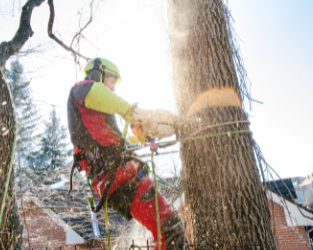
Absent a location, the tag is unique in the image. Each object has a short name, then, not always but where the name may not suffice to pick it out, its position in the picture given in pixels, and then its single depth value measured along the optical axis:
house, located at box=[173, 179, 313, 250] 7.20
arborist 1.87
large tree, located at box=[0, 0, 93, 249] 3.27
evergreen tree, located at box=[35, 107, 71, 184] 20.55
